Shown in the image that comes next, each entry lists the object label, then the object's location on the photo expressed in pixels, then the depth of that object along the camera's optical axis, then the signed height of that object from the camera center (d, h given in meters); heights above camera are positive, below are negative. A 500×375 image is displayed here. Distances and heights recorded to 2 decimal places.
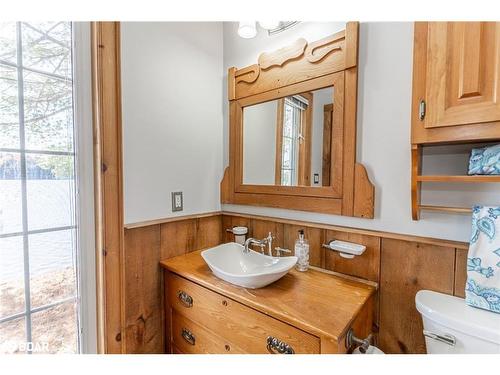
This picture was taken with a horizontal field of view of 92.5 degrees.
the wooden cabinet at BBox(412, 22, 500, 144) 0.68 +0.29
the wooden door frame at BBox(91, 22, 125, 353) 1.07 -0.04
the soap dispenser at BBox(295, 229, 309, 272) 1.22 -0.40
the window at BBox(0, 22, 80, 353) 0.89 -0.07
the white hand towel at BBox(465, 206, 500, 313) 0.77 -0.27
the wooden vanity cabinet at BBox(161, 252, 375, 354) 0.82 -0.54
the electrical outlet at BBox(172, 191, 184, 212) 1.39 -0.16
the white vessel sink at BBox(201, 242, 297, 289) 1.01 -0.45
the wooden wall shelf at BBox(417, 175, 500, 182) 0.72 +0.00
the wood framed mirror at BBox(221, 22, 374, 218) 1.11 +0.24
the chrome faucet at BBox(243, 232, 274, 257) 1.29 -0.37
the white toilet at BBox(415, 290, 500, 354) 0.73 -0.48
